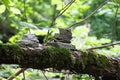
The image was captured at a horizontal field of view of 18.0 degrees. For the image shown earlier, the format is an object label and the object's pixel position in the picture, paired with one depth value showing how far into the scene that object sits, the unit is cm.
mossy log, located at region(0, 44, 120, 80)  195
